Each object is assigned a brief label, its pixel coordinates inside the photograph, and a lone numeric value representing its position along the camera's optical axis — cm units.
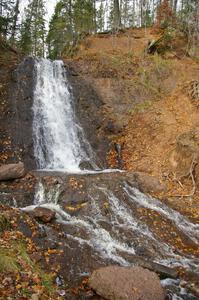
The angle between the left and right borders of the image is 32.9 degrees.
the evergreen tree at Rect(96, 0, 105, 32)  4115
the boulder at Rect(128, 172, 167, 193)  1310
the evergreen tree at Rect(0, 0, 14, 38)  2191
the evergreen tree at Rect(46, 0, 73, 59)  3068
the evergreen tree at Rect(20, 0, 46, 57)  3165
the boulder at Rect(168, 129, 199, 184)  1398
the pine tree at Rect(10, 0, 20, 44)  2814
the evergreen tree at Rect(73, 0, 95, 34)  3087
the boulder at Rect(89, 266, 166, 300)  662
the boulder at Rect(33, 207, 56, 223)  950
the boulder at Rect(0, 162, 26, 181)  1223
